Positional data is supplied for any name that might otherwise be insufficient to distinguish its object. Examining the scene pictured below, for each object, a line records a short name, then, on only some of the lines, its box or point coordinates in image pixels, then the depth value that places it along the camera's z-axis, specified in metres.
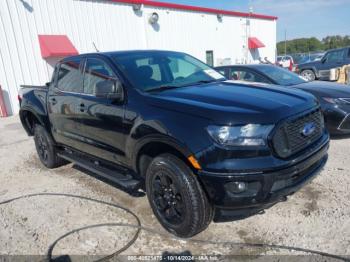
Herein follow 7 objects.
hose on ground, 2.77
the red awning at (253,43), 23.69
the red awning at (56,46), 11.94
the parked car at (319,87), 5.42
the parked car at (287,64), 19.23
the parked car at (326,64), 12.20
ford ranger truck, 2.59
